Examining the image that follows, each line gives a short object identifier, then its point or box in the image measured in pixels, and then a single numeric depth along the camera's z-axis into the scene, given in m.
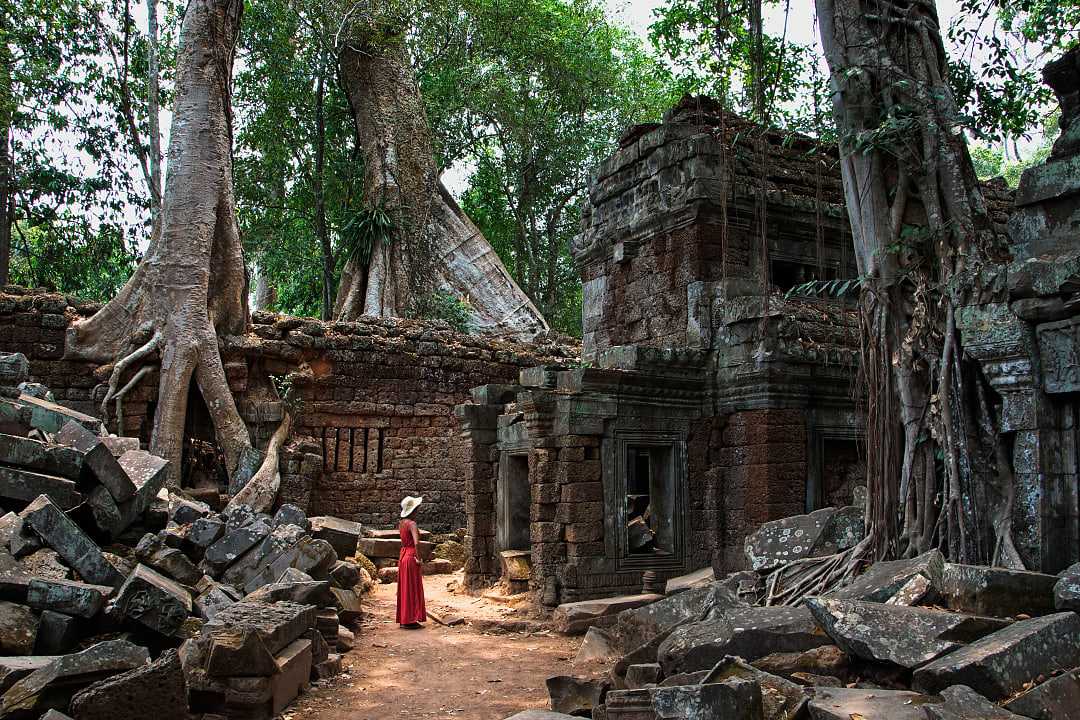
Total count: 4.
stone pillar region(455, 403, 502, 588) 10.24
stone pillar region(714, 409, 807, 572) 9.00
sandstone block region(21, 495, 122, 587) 5.77
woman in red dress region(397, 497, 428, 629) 8.41
